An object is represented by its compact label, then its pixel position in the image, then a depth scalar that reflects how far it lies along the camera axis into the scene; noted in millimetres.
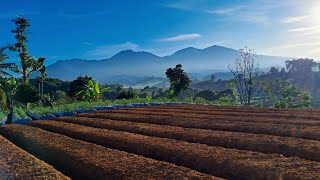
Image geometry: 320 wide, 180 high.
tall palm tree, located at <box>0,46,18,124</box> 15801
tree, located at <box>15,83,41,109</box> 23451
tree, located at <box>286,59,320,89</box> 66866
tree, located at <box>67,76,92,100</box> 31139
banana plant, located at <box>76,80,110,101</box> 24488
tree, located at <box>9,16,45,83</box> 27539
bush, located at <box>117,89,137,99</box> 28696
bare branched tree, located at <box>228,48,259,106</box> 36162
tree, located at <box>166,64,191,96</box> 34067
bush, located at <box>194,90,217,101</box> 49179
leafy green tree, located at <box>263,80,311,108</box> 24895
